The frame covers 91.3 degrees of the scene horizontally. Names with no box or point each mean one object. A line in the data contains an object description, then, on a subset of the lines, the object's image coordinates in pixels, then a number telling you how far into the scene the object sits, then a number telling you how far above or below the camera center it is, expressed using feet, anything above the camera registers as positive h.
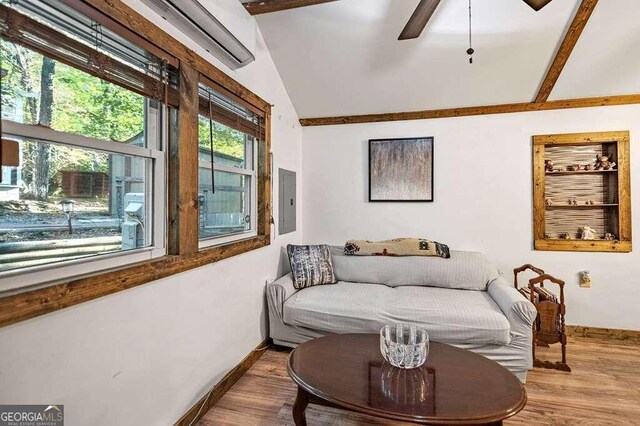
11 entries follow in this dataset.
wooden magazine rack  8.05 -2.93
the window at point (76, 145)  3.69 +0.96
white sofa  7.45 -2.41
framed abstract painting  11.31 +1.61
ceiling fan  5.56 +3.84
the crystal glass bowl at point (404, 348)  5.26 -2.33
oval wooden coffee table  4.24 -2.65
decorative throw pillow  9.68 -1.67
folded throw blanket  10.29 -1.16
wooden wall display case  9.89 +0.67
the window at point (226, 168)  6.95 +1.13
